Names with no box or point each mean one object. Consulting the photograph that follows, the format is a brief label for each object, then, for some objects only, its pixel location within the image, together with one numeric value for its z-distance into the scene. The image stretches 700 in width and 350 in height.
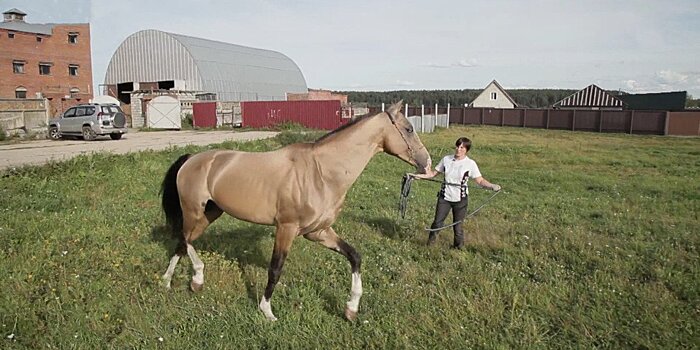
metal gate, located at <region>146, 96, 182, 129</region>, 36.66
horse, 4.58
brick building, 44.28
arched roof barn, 46.41
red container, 33.94
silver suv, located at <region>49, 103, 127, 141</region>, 24.89
